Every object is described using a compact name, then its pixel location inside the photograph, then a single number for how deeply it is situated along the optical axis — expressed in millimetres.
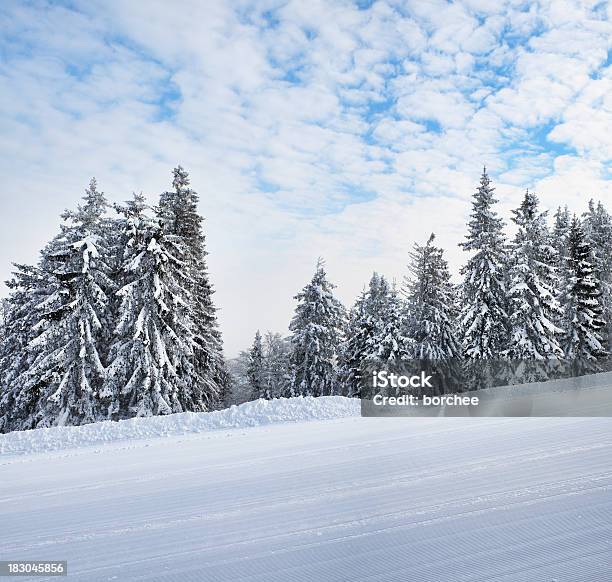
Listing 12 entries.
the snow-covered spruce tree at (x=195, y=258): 24297
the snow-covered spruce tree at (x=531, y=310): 24656
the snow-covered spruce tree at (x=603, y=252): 33719
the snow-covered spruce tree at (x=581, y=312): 27734
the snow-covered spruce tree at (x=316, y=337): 29797
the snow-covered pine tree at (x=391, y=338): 26531
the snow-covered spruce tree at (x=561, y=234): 30875
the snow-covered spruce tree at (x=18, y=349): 22516
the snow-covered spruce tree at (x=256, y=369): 50250
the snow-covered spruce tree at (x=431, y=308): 27469
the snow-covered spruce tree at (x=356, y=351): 30516
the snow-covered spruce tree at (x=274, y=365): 49344
